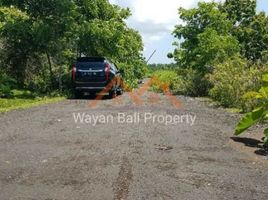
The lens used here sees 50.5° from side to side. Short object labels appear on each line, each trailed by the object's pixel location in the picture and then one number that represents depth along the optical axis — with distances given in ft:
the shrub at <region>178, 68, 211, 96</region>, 59.66
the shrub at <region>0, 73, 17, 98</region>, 41.05
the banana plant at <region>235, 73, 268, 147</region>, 20.92
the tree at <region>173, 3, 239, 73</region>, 60.78
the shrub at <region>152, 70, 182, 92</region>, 69.30
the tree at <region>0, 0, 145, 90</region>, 47.12
